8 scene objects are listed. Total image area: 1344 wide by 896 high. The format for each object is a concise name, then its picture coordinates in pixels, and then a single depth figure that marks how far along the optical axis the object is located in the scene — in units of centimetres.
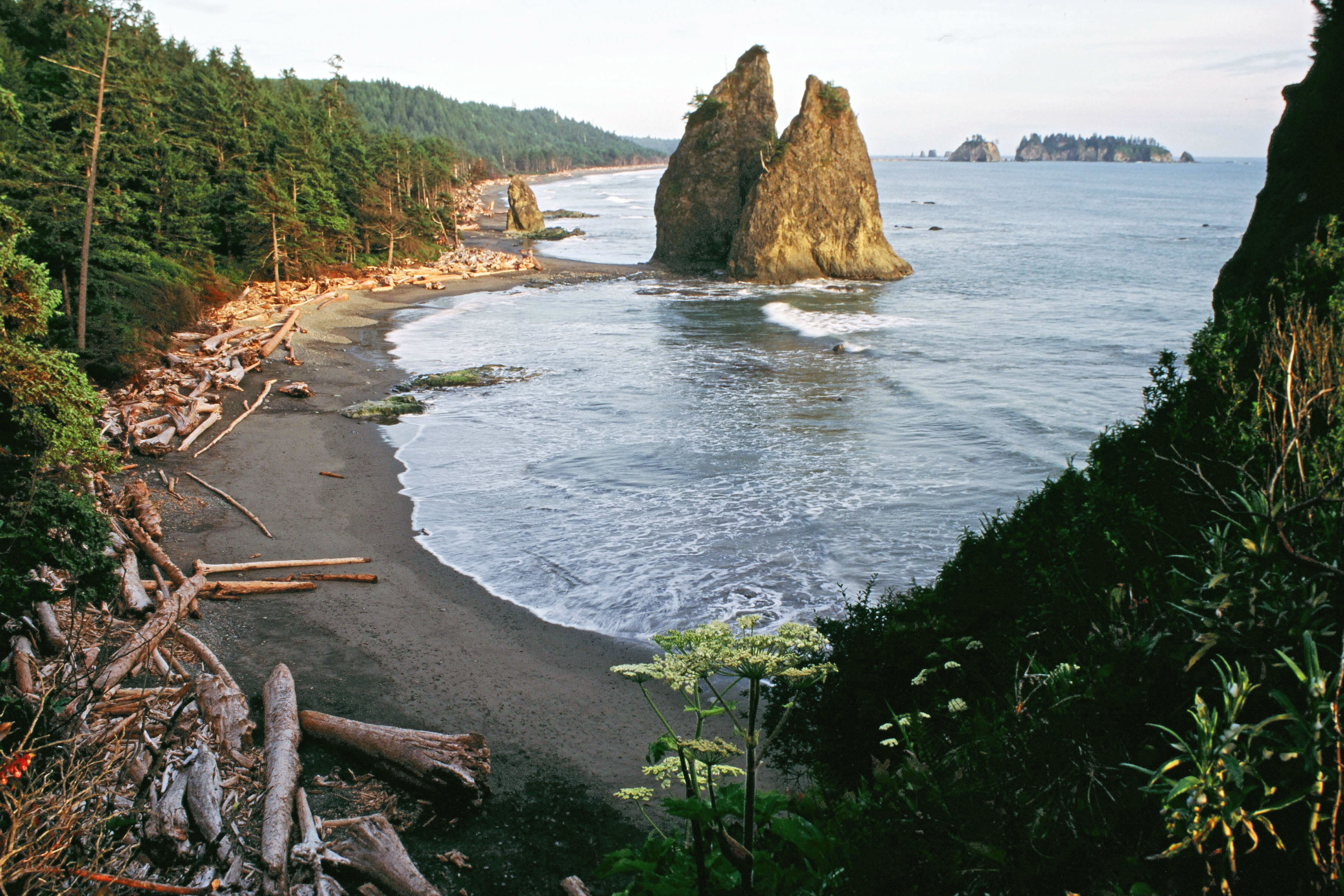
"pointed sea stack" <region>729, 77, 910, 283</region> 4934
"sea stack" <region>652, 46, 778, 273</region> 5366
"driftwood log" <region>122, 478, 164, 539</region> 1252
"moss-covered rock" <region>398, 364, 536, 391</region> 2455
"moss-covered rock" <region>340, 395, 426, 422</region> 2072
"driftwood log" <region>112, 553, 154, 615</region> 980
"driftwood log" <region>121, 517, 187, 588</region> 1093
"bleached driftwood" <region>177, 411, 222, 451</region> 1739
